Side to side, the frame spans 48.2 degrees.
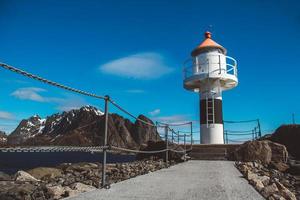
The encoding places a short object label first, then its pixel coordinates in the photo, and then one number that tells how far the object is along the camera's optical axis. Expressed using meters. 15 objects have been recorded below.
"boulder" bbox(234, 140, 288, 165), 11.39
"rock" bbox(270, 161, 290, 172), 10.67
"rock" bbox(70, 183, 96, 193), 4.13
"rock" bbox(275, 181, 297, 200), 4.75
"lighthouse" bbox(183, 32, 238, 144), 14.80
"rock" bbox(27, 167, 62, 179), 9.50
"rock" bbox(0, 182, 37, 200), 3.86
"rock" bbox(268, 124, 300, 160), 13.91
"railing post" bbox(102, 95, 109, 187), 3.88
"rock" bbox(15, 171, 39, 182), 7.91
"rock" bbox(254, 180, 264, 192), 4.05
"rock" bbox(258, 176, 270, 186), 5.26
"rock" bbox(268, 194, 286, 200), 3.50
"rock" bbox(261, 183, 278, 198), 3.64
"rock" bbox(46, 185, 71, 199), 3.70
